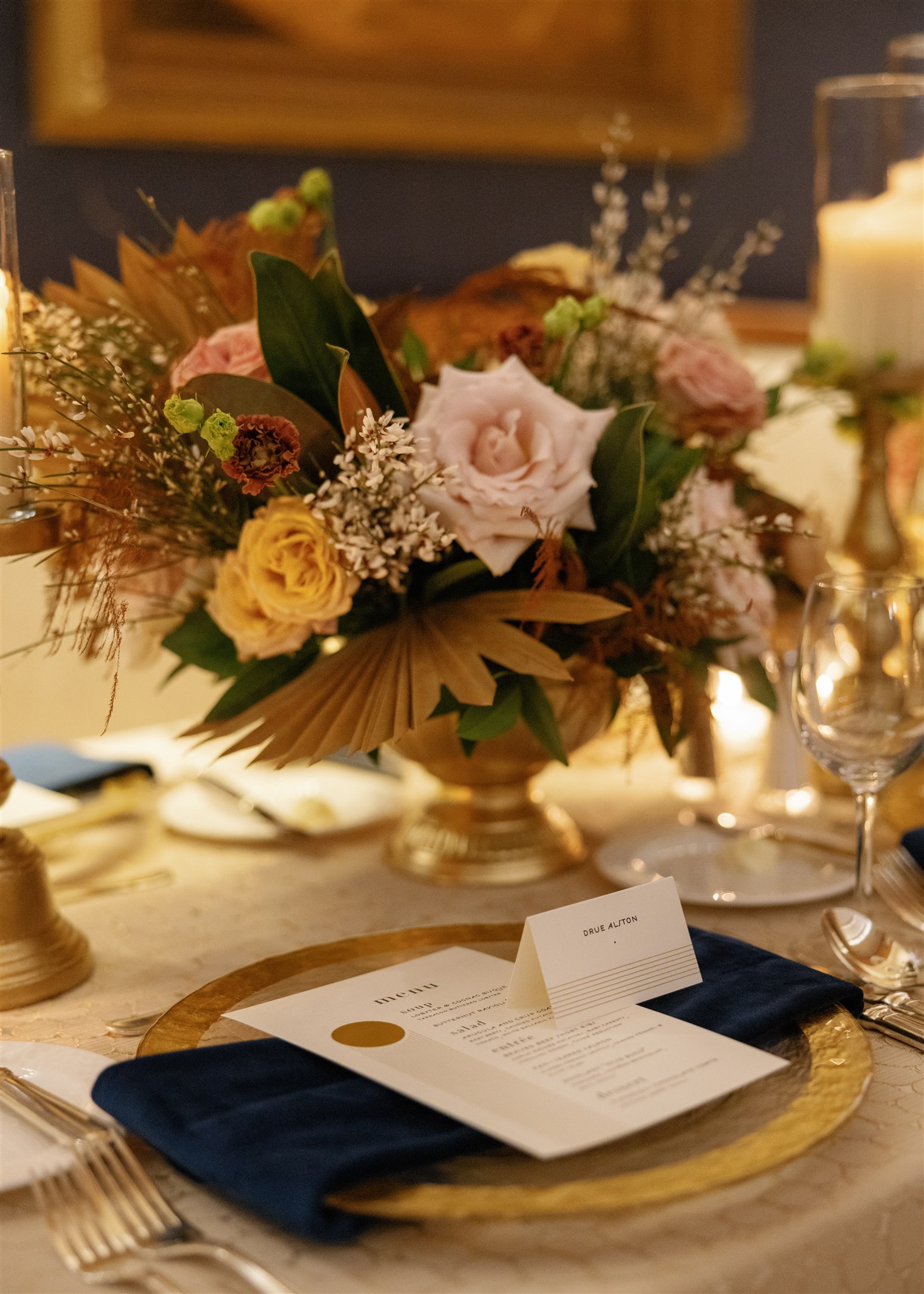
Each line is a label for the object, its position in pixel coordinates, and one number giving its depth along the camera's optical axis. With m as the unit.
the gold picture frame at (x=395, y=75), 1.76
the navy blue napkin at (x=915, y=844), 0.94
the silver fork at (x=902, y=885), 0.91
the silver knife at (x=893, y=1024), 0.72
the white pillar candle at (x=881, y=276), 1.24
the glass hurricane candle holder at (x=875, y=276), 1.25
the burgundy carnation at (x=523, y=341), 0.94
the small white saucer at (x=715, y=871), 0.94
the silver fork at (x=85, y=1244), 0.53
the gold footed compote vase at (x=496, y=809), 0.98
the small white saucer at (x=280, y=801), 1.11
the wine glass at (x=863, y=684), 0.83
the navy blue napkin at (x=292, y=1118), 0.54
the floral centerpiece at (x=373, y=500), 0.85
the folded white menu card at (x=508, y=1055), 0.58
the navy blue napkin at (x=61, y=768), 1.15
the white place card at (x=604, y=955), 0.69
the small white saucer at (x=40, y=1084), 0.58
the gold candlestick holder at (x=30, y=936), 0.81
